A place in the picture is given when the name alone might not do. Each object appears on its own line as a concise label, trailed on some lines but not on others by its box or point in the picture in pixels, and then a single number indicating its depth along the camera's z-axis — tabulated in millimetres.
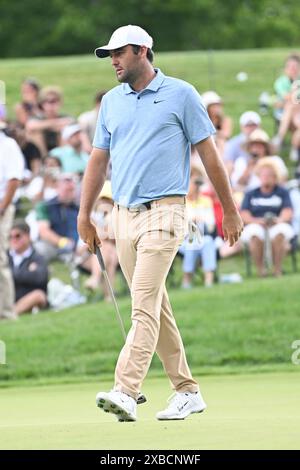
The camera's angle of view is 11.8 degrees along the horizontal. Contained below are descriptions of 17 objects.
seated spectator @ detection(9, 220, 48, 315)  16391
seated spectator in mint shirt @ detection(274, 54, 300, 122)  21531
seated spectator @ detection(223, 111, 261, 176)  18969
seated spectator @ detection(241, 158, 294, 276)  17047
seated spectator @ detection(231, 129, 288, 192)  18328
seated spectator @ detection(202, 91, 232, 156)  18891
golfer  8328
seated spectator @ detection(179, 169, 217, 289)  16891
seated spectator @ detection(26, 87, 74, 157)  20672
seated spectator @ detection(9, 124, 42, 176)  19719
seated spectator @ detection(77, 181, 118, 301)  15807
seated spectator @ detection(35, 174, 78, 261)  17562
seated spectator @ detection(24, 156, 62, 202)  18531
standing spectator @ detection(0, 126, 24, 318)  15430
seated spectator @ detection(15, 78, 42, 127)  21391
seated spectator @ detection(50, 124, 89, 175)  18969
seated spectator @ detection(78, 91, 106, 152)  19969
